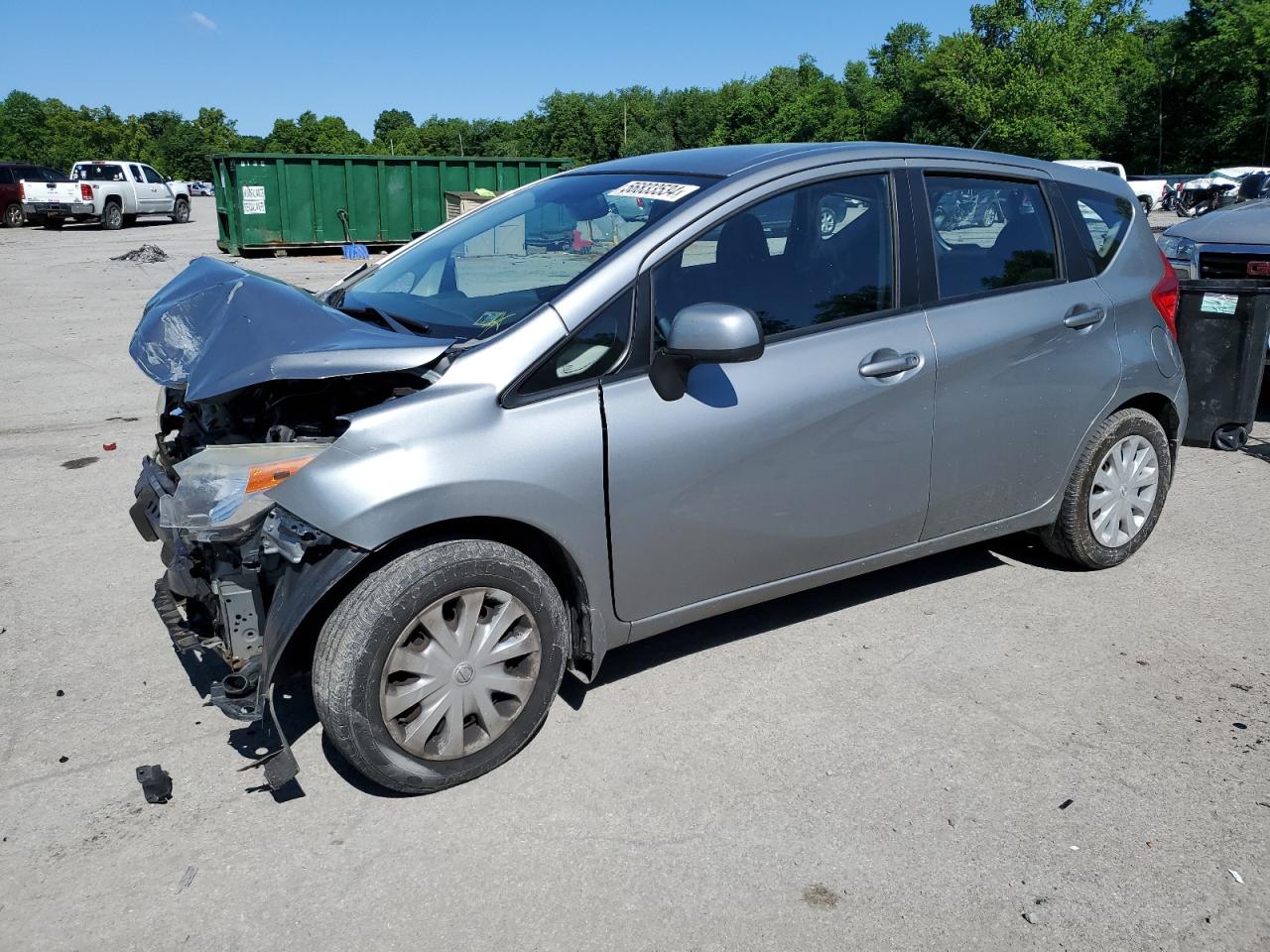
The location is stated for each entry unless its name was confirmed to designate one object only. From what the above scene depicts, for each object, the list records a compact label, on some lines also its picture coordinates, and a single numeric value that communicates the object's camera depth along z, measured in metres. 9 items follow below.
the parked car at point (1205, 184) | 29.16
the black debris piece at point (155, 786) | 3.23
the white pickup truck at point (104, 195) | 32.25
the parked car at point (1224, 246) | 7.84
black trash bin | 6.66
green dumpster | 23.80
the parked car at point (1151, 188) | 36.34
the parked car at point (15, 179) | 33.00
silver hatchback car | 3.13
